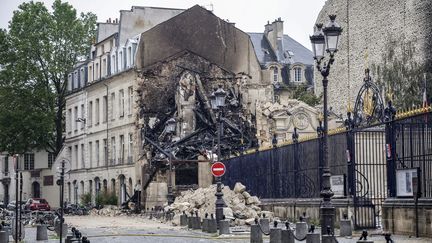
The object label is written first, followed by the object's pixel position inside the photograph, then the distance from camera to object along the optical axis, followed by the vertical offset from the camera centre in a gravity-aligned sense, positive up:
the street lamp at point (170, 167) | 51.94 +1.53
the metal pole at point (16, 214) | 28.75 -0.40
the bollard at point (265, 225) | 29.85 -0.79
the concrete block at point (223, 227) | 32.09 -0.89
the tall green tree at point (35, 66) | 78.12 +9.78
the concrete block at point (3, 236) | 27.39 -0.94
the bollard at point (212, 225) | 33.41 -0.87
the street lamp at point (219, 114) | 34.72 +2.85
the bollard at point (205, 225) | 33.97 -0.88
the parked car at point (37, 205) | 65.21 -0.35
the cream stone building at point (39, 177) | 85.88 +1.86
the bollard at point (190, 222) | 37.26 -0.85
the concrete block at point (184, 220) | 40.06 -0.84
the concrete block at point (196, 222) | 36.69 -0.86
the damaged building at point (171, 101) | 60.47 +5.87
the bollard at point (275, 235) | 24.82 -0.89
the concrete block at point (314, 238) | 22.23 -0.87
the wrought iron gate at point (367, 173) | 30.02 +0.65
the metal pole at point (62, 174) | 26.87 +0.61
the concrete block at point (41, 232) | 32.31 -0.99
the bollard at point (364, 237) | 17.35 -0.67
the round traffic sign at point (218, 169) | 34.90 +0.92
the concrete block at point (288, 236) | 24.11 -0.89
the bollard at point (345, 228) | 27.53 -0.82
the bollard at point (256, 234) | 26.69 -0.93
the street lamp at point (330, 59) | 21.95 +2.96
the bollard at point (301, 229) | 26.34 -0.81
